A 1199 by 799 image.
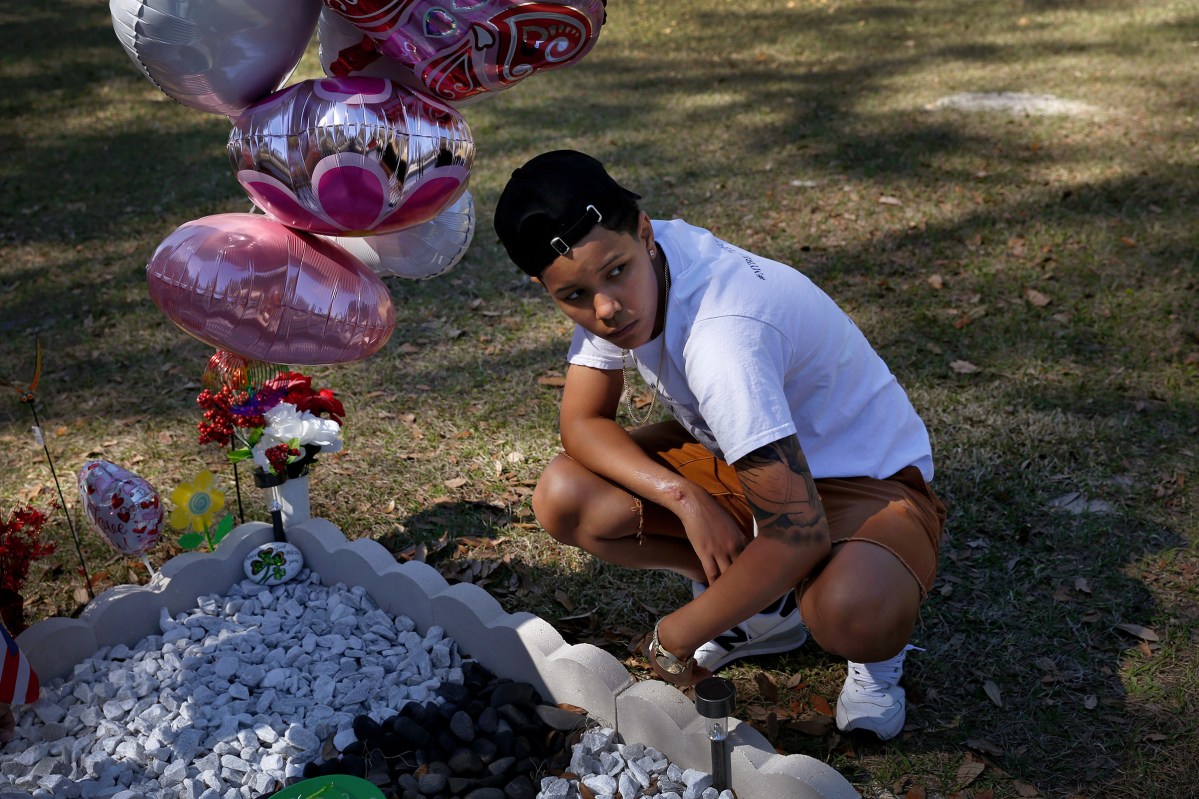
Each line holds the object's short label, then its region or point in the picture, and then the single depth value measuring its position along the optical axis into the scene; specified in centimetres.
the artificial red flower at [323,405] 275
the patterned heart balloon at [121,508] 254
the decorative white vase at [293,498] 277
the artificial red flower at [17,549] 234
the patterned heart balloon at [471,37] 193
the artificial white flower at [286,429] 267
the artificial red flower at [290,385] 271
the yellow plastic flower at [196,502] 262
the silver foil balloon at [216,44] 190
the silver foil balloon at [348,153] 195
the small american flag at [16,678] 217
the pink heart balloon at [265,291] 205
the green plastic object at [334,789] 198
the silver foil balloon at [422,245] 244
